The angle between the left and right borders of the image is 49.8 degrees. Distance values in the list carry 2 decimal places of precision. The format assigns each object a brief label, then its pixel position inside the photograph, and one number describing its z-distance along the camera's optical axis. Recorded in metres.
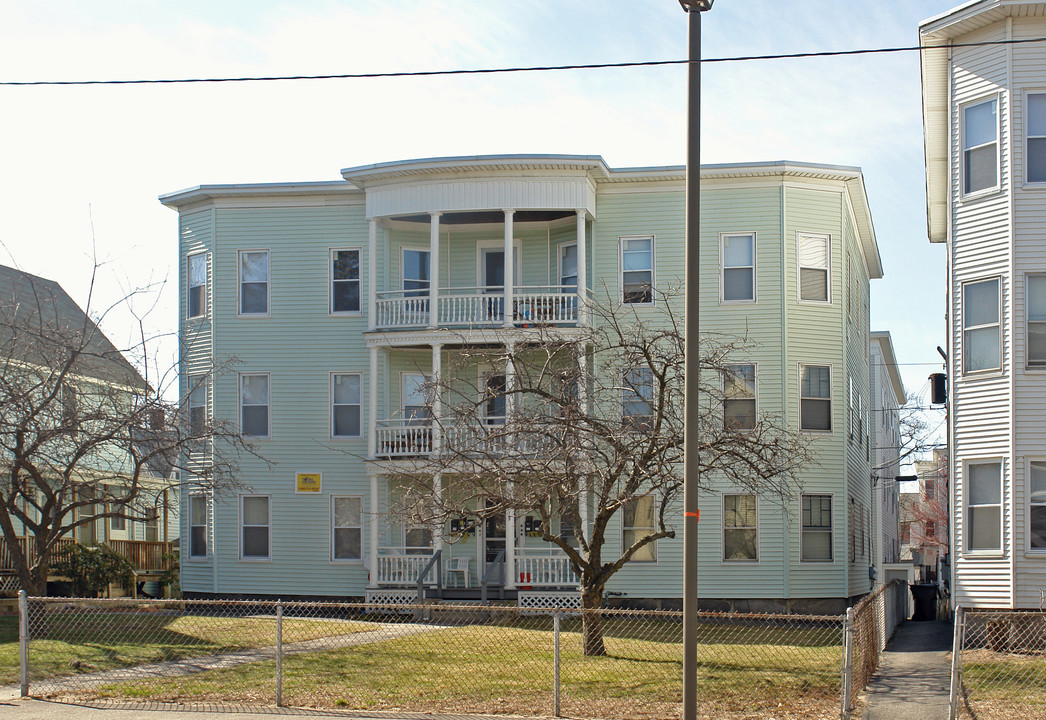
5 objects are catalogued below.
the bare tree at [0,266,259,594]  17.84
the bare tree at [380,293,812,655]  15.02
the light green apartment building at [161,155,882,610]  24.00
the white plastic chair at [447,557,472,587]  24.42
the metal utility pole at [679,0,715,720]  9.37
